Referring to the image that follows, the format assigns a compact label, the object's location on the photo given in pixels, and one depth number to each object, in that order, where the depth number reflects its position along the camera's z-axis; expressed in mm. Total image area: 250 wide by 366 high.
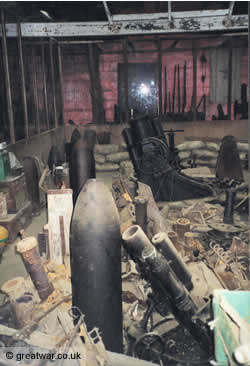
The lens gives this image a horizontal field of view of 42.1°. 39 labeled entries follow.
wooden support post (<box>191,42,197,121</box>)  11492
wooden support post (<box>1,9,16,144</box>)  5840
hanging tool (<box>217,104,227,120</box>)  11648
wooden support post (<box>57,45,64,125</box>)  10797
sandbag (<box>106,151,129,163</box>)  9727
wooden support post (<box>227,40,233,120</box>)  11023
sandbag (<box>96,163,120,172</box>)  9672
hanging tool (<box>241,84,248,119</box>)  11391
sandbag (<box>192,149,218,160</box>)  9070
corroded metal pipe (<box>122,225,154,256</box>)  2271
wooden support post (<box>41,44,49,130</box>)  8781
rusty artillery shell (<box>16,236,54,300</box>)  2752
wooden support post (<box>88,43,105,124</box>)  11773
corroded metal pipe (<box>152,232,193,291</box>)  2486
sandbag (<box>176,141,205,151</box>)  9242
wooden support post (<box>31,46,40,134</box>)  7734
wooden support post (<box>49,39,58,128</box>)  9612
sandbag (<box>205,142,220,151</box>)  9078
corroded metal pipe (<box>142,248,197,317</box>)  2273
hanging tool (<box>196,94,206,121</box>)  11844
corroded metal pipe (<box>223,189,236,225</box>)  4996
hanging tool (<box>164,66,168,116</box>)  11803
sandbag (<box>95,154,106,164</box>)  9828
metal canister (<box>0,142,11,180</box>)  5047
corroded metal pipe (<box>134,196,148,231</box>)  3711
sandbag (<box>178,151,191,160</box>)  9094
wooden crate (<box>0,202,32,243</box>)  4754
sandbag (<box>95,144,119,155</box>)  10000
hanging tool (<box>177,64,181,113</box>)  11708
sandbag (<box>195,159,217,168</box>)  9070
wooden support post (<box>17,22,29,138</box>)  6703
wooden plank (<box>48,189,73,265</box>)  3459
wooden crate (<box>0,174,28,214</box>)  5004
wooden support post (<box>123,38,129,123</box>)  10750
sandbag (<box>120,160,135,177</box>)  8227
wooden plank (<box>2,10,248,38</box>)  5738
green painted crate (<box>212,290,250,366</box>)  1805
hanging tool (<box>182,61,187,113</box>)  11689
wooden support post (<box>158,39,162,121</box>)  11000
